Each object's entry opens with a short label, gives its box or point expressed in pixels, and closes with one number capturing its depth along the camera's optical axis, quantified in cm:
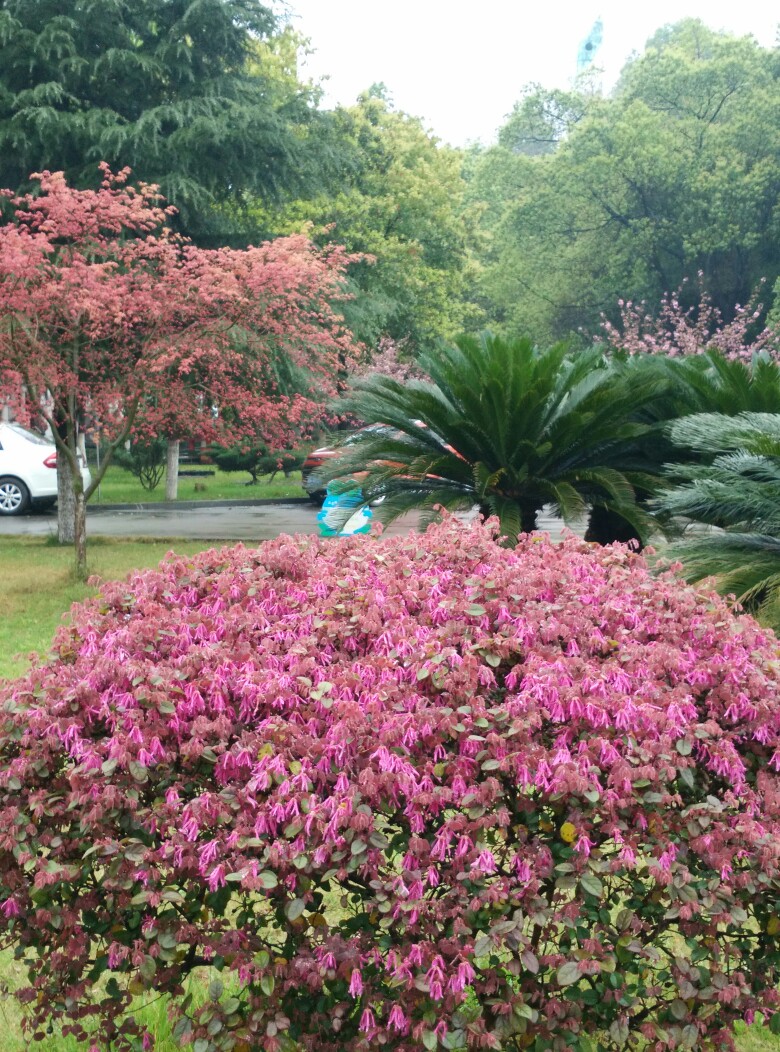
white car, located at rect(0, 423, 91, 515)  1998
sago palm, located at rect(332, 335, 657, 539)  718
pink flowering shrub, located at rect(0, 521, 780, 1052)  218
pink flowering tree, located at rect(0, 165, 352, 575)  1146
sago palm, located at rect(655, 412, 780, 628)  490
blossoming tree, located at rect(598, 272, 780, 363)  2941
